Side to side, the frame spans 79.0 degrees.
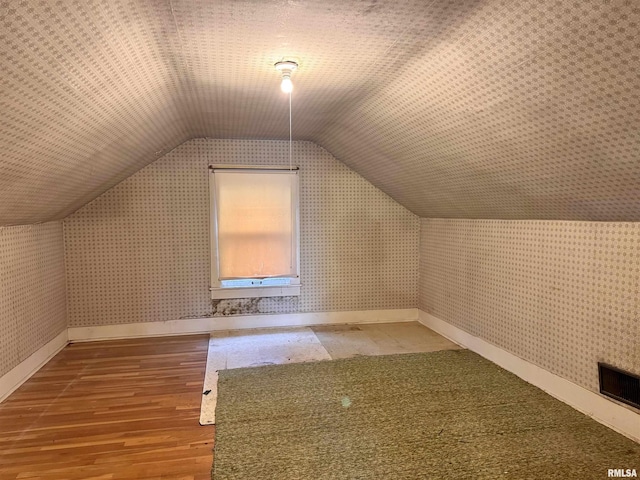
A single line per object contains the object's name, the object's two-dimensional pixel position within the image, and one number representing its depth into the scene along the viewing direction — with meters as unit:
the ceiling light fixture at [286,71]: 1.96
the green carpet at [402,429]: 1.77
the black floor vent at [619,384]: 1.99
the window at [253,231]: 3.87
